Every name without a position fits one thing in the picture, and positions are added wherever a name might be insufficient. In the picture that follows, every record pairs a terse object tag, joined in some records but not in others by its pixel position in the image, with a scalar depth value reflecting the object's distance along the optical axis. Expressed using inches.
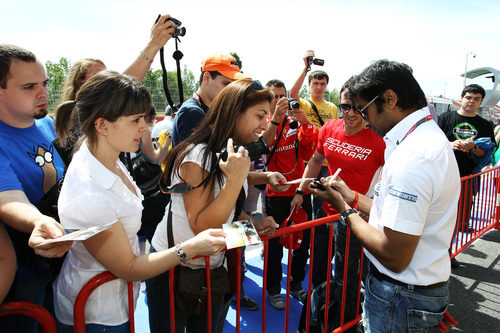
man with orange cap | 96.4
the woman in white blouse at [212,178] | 64.2
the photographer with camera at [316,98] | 169.3
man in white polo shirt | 54.4
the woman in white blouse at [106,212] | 52.0
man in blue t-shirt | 57.2
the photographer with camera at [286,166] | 136.1
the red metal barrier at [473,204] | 167.5
